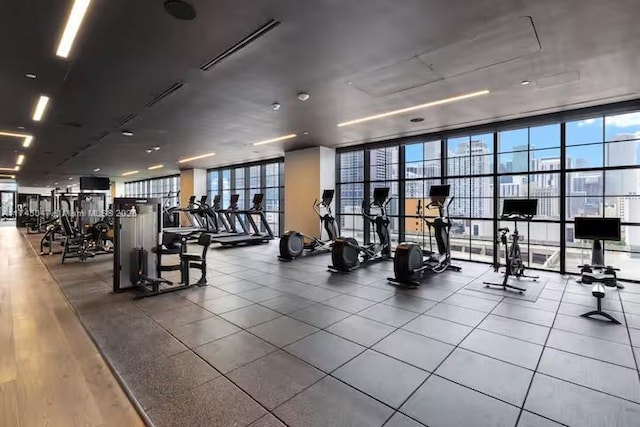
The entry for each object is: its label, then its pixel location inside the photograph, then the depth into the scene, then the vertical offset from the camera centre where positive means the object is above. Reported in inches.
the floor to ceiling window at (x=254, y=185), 487.5 +39.9
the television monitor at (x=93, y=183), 465.4 +36.4
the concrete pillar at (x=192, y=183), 585.3 +45.5
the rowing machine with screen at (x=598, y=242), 153.3 -21.8
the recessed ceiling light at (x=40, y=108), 204.2 +70.4
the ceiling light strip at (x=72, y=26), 110.4 +71.1
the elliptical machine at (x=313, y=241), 299.9 -33.9
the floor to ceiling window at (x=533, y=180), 222.1 +23.3
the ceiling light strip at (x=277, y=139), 318.7 +72.6
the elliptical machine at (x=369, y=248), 248.8 -34.7
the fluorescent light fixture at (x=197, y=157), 433.7 +73.8
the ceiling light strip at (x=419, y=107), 198.4 +72.1
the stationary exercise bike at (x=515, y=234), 214.6 -18.4
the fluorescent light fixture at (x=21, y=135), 294.2 +69.6
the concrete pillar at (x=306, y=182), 376.2 +31.1
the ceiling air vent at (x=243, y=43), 122.0 +71.1
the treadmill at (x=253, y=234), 396.8 -37.3
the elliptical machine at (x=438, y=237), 226.3 -24.0
